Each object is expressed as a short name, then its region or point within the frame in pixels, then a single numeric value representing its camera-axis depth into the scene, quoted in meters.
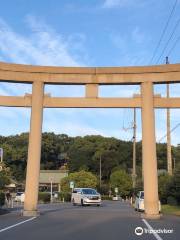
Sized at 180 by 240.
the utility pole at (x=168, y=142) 23.21
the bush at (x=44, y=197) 32.54
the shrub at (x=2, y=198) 18.52
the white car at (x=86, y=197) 22.96
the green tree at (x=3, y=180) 17.37
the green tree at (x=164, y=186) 21.25
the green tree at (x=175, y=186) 19.46
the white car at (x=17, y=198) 33.77
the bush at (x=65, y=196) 36.23
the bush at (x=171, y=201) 20.13
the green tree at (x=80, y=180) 42.31
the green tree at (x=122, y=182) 41.81
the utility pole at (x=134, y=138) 30.55
